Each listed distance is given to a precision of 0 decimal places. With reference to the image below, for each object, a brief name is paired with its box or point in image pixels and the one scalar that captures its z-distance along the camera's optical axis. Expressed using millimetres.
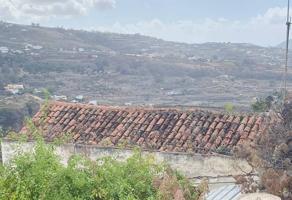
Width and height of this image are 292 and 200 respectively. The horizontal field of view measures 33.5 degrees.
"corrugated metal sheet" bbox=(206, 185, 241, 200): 9351
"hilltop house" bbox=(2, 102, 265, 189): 11258
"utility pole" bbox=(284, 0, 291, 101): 10712
